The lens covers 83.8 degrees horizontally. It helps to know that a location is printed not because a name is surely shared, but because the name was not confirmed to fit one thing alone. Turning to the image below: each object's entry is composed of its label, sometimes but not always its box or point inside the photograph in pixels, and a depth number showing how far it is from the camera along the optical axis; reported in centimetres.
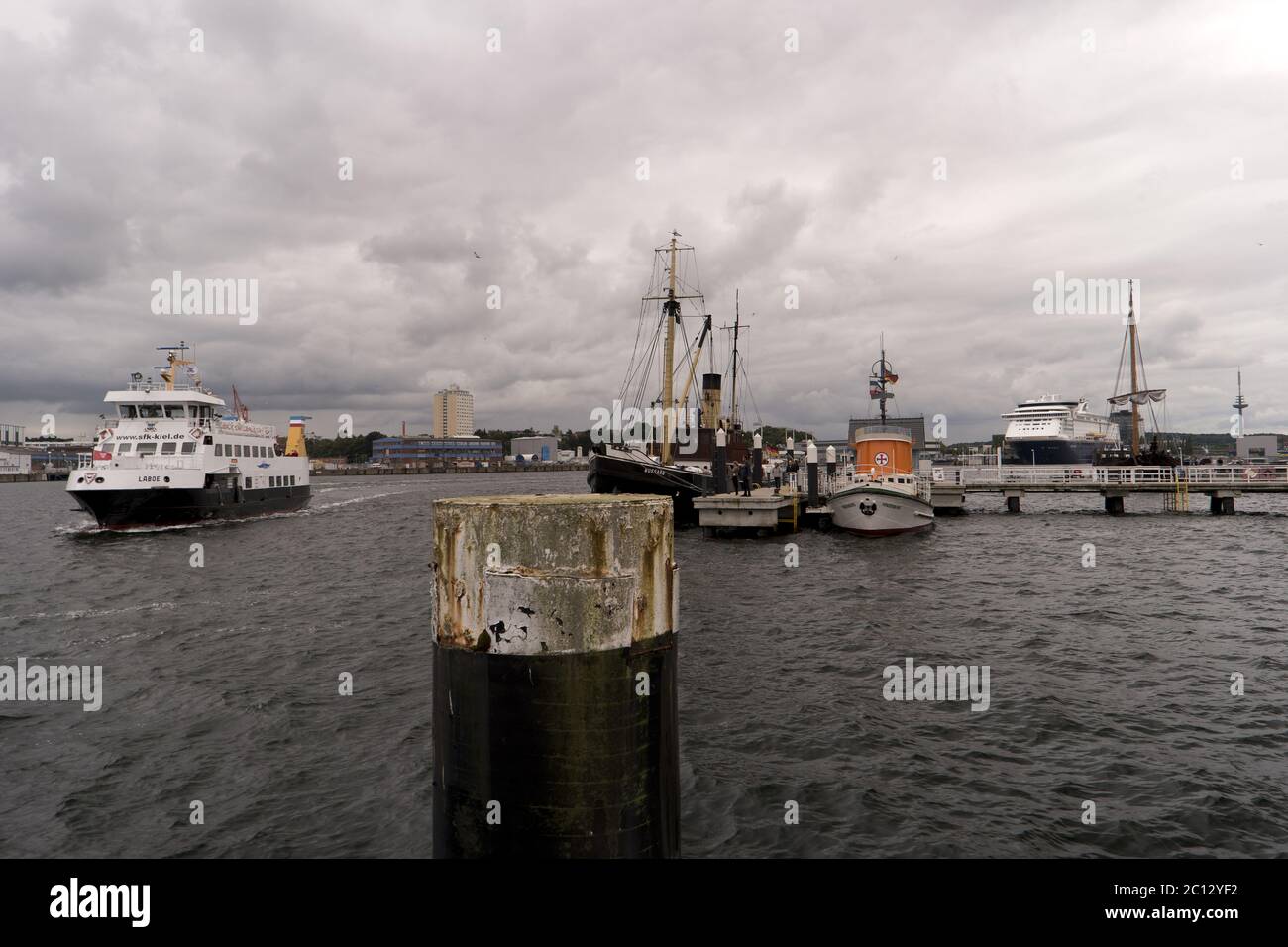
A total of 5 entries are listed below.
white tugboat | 3672
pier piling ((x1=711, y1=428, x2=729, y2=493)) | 5250
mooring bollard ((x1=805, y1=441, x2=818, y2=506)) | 4078
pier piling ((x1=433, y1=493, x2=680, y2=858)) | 444
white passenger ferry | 4131
